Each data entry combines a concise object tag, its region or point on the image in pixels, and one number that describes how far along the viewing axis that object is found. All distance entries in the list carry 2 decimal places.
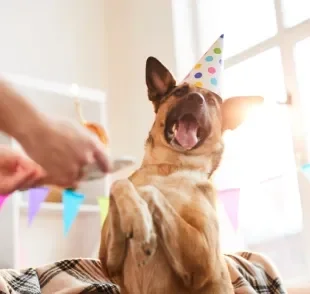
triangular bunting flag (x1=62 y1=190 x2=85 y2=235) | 1.37
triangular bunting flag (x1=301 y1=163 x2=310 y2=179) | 1.34
